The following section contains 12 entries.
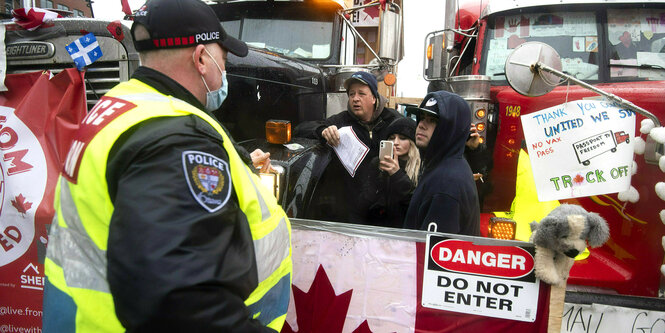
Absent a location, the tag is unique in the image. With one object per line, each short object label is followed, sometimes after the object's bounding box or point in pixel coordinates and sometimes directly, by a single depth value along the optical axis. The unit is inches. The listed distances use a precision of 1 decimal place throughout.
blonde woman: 119.2
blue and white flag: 106.7
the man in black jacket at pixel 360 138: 132.2
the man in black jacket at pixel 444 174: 94.4
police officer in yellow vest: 42.4
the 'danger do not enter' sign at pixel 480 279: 76.8
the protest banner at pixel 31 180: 104.5
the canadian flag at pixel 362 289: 81.3
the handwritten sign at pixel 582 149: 99.3
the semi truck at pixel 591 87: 115.2
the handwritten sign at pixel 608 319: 85.3
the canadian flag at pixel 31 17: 114.1
